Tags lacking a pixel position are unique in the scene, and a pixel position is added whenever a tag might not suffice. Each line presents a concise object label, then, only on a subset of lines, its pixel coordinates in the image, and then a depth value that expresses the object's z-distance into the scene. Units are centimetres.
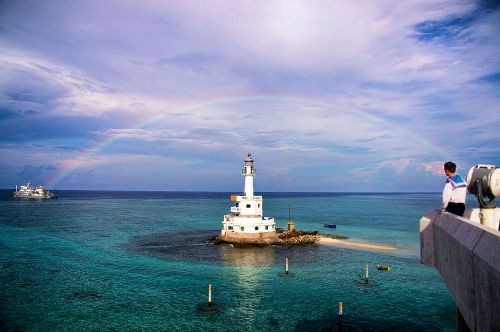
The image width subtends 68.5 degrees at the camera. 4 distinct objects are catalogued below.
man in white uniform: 939
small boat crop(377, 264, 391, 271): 4669
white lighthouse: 6506
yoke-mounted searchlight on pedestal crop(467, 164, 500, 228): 851
